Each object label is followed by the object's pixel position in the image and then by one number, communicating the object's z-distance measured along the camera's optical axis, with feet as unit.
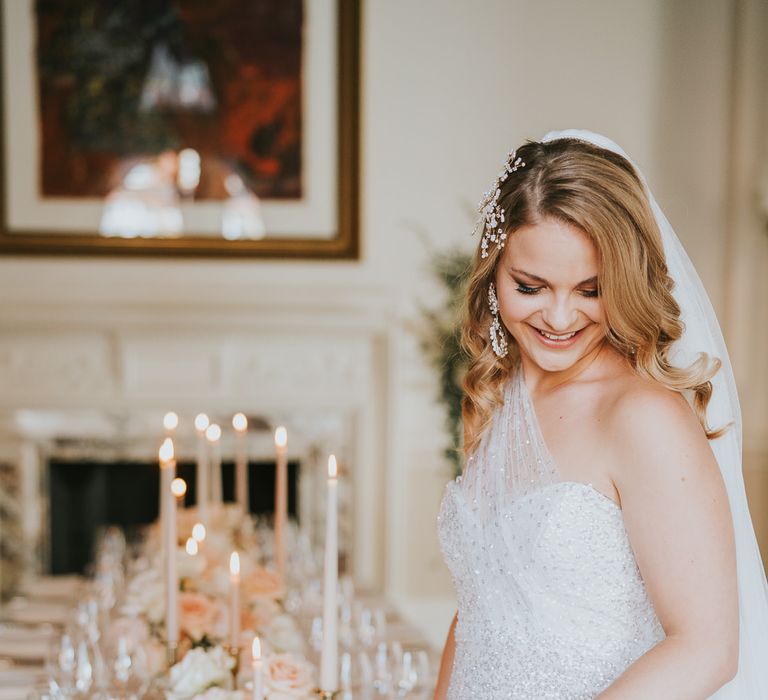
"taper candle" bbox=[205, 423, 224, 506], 8.95
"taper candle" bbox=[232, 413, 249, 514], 8.81
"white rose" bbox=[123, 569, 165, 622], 7.23
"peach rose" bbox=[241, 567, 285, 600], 7.43
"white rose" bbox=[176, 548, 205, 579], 7.65
